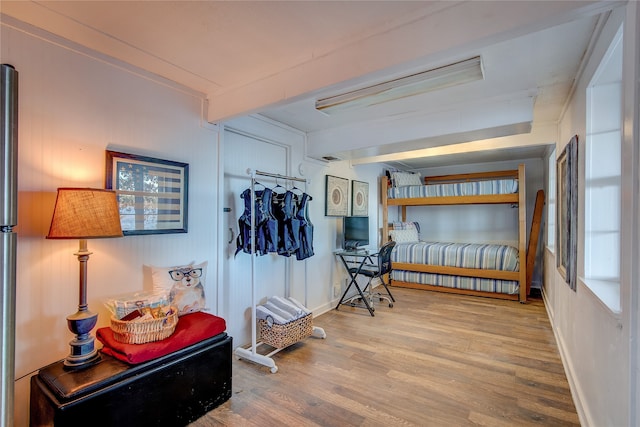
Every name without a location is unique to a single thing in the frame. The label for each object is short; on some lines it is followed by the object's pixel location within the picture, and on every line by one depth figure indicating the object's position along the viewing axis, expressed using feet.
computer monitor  14.08
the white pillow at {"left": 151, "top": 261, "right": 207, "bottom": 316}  6.76
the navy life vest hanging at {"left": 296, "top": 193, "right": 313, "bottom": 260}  9.90
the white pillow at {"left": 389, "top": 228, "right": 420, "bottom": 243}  18.03
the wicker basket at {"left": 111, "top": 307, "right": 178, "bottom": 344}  5.49
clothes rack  8.29
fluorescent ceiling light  6.46
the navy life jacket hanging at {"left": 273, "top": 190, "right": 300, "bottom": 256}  9.44
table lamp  4.89
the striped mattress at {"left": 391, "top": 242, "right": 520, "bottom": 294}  14.99
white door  9.23
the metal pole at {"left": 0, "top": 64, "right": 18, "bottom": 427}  4.01
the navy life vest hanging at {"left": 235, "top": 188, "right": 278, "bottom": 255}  8.86
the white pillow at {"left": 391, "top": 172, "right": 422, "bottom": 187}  18.15
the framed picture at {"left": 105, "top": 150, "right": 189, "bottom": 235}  6.38
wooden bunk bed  14.69
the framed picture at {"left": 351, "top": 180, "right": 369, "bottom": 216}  15.23
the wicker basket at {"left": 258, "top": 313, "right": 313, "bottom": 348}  8.89
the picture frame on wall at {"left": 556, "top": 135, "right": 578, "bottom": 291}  6.61
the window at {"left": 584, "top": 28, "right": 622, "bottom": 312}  5.47
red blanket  5.34
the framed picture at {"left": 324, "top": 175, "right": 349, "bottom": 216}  13.30
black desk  12.91
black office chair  13.26
